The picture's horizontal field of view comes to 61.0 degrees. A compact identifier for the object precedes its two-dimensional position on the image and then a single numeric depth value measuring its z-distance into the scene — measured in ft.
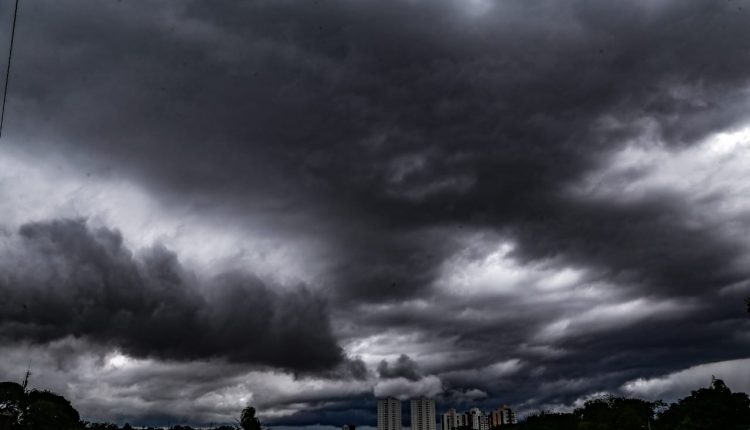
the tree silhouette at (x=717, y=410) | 314.76
